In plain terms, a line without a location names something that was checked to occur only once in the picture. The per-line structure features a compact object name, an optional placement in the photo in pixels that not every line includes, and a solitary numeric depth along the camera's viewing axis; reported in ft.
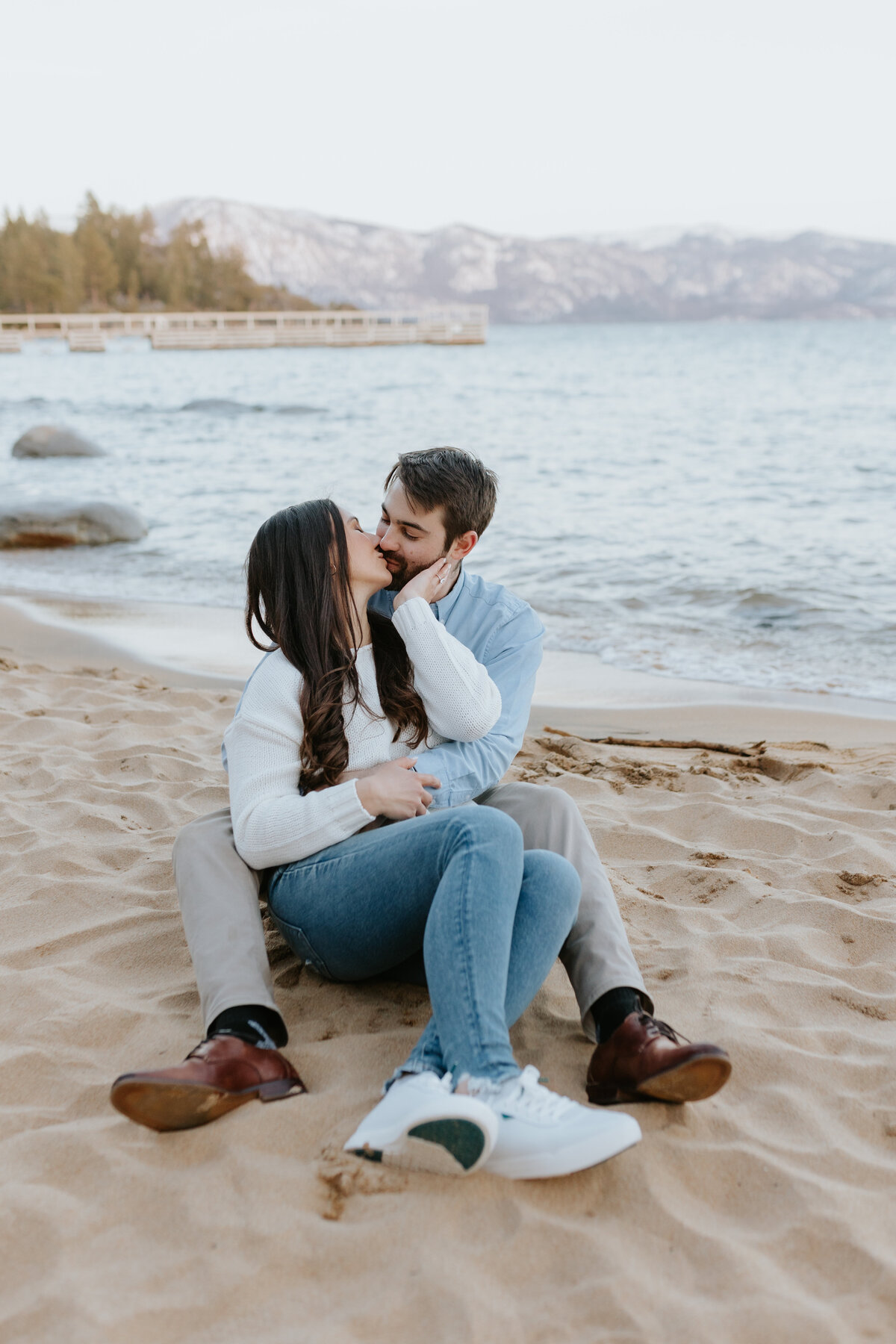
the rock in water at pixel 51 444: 54.65
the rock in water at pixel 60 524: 34.22
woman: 6.25
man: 6.82
